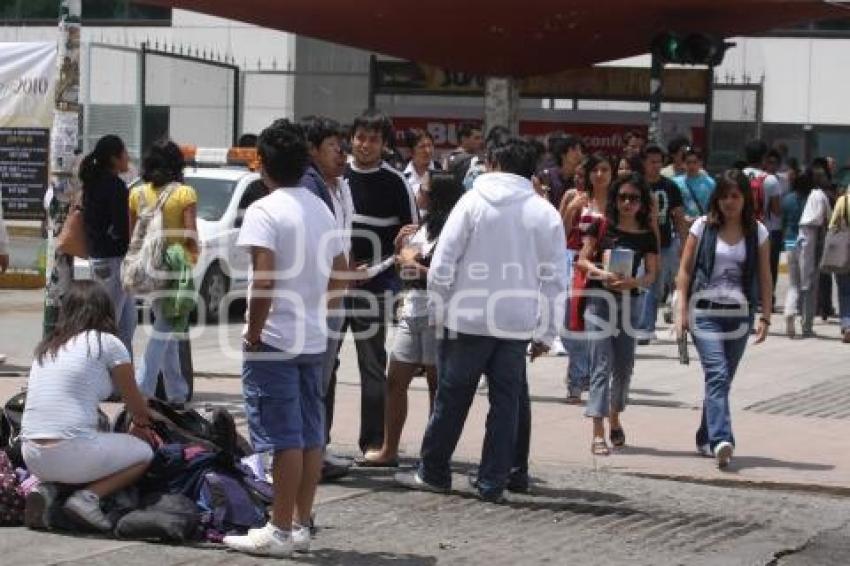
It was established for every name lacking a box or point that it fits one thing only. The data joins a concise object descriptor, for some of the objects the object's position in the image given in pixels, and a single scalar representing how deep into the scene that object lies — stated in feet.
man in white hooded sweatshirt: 29.50
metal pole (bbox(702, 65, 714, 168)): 74.18
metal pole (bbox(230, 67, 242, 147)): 88.69
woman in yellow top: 38.45
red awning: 62.75
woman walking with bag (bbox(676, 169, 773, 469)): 34.55
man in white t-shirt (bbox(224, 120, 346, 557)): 24.93
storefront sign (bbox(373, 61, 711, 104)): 78.12
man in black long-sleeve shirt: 32.86
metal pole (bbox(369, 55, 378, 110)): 78.18
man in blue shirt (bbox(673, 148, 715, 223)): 57.72
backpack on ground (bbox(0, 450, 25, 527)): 26.94
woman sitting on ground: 26.32
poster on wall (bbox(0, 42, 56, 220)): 63.10
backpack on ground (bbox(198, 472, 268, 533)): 26.30
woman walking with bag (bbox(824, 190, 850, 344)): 57.72
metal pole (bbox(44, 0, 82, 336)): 40.63
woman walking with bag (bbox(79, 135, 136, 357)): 39.68
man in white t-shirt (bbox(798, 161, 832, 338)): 59.93
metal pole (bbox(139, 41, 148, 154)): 77.05
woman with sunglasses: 34.88
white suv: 61.31
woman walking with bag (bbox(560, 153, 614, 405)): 41.04
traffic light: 64.49
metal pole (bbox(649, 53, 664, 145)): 66.28
